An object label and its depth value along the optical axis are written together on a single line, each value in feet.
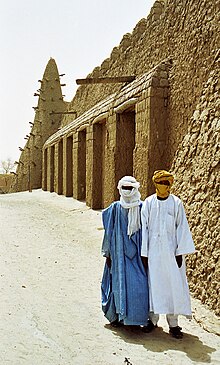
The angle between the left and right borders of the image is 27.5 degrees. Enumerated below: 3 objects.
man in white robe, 12.17
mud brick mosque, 16.71
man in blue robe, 12.46
